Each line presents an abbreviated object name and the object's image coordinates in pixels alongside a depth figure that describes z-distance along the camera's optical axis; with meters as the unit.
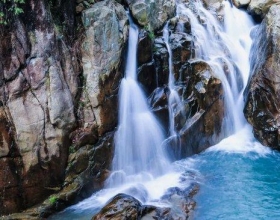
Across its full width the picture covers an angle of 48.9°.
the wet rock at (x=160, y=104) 9.17
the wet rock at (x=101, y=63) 7.87
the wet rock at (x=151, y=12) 9.54
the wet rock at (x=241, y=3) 14.38
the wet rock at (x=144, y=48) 9.08
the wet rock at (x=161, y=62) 9.53
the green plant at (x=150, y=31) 9.47
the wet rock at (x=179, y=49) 9.91
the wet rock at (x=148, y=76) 9.04
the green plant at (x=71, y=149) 7.52
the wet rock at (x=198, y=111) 9.57
